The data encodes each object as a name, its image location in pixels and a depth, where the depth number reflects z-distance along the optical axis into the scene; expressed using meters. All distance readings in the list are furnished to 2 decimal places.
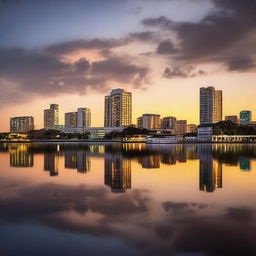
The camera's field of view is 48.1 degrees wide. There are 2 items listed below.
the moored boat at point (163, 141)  139.00
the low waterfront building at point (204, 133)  180.88
